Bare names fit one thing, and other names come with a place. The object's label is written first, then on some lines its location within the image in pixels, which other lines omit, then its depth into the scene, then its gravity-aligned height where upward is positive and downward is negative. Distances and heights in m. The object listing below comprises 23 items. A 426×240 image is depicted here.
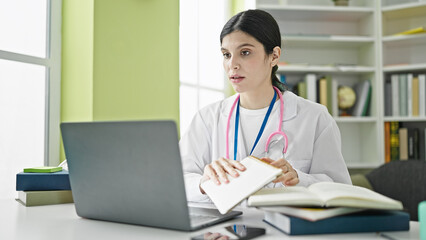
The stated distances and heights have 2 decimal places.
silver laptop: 0.84 -0.09
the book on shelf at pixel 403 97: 3.20 +0.24
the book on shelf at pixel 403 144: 3.21 -0.11
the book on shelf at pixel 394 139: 3.25 -0.07
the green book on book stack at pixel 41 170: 1.33 -0.12
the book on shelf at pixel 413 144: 3.21 -0.11
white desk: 0.86 -0.21
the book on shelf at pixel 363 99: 3.31 +0.23
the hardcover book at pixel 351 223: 0.85 -0.19
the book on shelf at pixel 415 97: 3.17 +0.24
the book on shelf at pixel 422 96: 3.14 +0.24
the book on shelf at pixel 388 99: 3.27 +0.23
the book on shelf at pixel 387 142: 3.24 -0.09
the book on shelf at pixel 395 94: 3.22 +0.26
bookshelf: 3.22 +0.65
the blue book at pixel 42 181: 1.30 -0.15
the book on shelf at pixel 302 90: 3.26 +0.30
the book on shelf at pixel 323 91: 3.24 +0.29
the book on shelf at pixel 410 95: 3.17 +0.25
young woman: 1.60 +0.03
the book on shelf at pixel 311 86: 3.24 +0.33
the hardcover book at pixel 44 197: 1.27 -0.20
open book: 0.83 -0.14
